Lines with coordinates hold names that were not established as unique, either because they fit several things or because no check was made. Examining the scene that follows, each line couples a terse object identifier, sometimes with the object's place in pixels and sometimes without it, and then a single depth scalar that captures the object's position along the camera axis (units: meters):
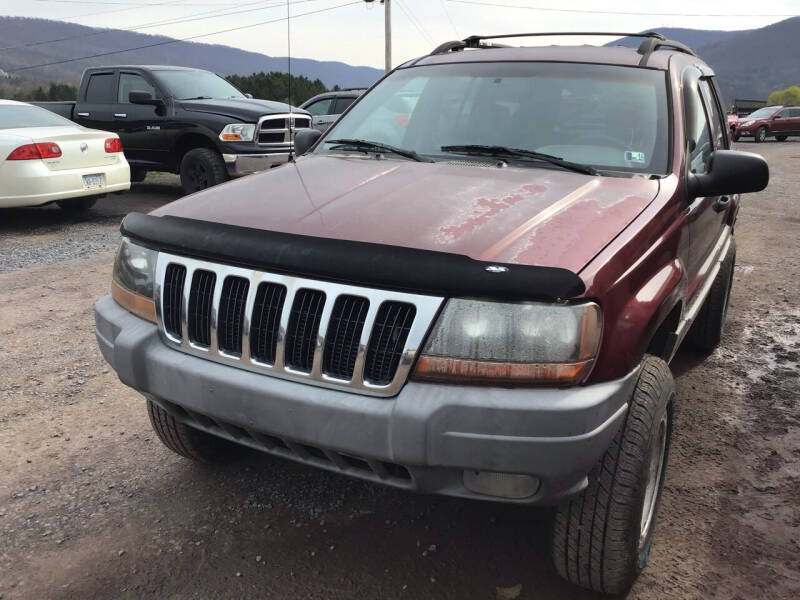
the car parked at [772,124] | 27.31
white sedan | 7.86
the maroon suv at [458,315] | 1.88
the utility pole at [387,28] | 33.19
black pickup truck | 9.38
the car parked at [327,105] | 13.30
